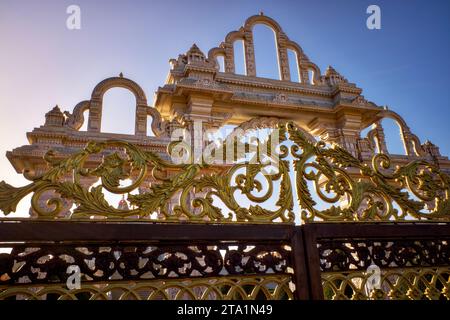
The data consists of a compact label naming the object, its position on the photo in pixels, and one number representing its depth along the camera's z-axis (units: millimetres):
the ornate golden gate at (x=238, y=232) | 1127
